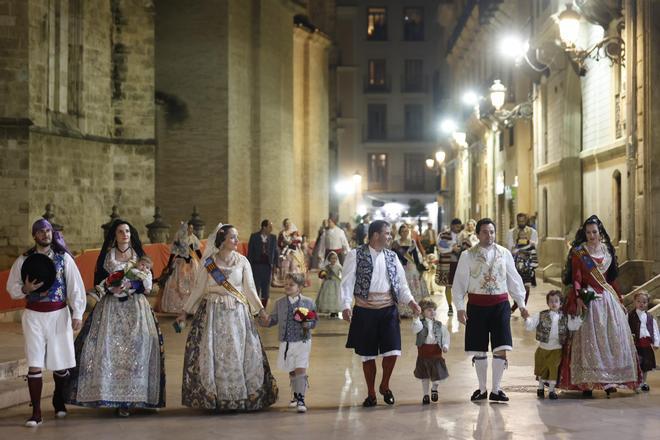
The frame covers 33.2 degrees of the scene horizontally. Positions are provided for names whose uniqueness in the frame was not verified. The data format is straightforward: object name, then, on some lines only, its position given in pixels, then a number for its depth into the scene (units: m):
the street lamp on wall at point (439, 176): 44.06
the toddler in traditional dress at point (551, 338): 10.76
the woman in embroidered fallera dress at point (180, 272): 19.52
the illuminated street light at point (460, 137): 41.17
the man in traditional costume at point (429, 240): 31.22
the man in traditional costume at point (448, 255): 19.86
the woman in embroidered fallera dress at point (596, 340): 10.67
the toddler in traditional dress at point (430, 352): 10.43
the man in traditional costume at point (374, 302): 10.34
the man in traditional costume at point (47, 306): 9.52
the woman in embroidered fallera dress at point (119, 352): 9.69
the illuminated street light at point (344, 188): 65.61
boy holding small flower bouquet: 10.06
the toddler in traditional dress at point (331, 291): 19.41
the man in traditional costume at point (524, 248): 18.20
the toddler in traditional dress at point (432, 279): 25.61
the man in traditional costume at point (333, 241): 23.19
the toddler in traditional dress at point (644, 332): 11.35
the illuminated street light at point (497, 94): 27.30
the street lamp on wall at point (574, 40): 18.23
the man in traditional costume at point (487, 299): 10.41
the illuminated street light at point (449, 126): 47.48
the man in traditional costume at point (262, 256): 19.52
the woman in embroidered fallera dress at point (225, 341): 9.73
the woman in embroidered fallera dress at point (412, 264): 19.62
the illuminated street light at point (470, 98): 38.54
